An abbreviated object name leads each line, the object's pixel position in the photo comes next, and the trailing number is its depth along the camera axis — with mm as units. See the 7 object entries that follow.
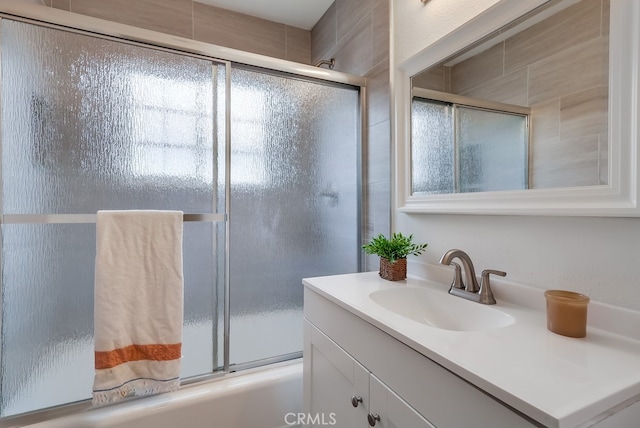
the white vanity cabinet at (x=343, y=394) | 667
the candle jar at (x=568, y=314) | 619
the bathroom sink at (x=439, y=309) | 825
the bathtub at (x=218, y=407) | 1074
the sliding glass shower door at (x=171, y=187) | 1050
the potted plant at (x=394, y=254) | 1139
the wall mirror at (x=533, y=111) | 637
